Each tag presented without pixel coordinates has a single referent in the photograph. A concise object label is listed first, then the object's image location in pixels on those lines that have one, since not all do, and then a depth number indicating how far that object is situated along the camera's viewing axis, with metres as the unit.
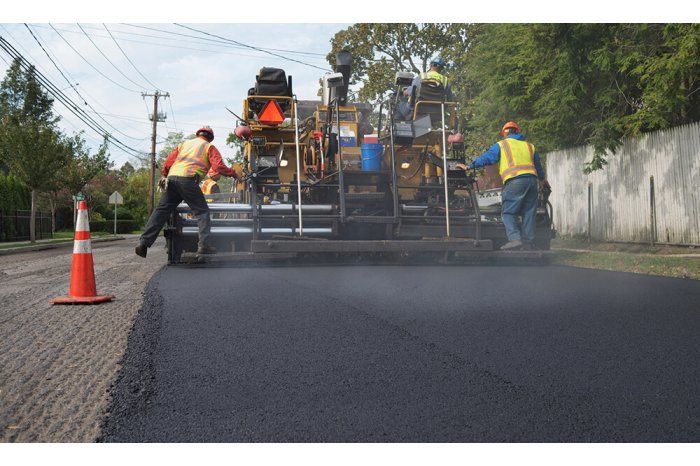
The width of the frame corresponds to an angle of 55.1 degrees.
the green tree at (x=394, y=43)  18.44
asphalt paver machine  8.83
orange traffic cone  5.97
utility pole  40.88
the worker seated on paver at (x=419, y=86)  9.84
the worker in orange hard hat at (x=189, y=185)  8.57
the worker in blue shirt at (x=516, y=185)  9.20
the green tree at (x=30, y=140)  21.19
